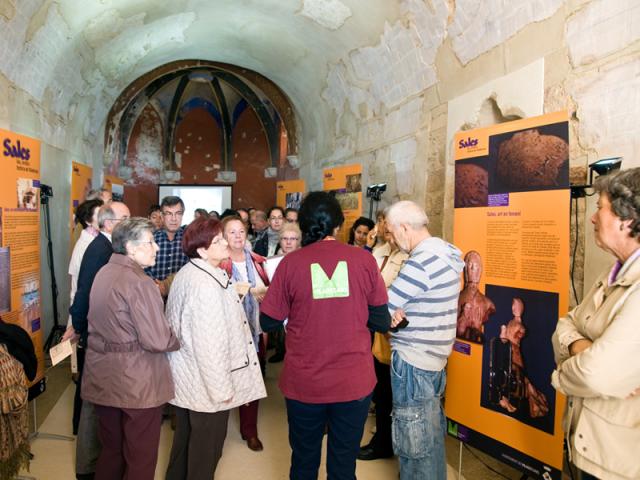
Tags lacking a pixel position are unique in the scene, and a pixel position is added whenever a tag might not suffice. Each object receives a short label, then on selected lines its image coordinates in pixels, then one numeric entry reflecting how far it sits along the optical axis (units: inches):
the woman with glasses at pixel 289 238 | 134.3
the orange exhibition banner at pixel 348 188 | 209.2
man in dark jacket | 99.6
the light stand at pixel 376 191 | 194.5
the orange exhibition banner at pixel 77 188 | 216.5
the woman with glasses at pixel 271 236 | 201.3
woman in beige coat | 54.7
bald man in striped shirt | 86.7
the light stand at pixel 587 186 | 86.4
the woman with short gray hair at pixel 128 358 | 80.4
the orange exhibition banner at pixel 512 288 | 90.1
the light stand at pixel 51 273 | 177.0
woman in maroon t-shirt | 72.5
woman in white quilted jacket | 83.7
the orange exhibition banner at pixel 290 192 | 288.7
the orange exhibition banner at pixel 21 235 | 125.8
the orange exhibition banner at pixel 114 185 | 294.1
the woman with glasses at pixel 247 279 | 123.4
